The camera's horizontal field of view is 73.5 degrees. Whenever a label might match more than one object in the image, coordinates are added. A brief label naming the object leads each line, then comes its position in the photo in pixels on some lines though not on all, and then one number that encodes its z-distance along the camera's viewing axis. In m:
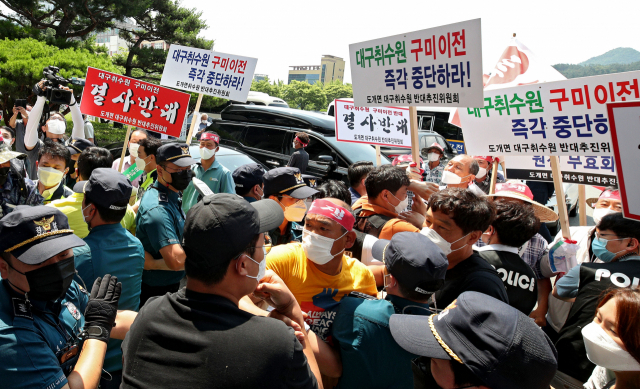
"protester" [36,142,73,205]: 3.94
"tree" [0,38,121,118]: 12.08
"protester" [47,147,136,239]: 2.90
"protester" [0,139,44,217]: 3.42
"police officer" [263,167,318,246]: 3.38
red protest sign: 5.54
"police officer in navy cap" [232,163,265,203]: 3.79
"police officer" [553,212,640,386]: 2.33
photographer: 5.71
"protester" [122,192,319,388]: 1.23
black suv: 8.30
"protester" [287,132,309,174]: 7.89
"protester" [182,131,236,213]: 5.08
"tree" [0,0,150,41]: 15.99
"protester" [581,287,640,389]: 1.63
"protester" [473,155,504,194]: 6.52
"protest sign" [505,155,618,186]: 3.77
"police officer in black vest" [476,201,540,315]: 2.59
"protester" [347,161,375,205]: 4.37
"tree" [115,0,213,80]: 18.42
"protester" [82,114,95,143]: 7.51
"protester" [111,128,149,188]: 5.26
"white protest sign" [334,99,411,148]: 6.04
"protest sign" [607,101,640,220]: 2.02
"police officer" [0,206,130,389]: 1.48
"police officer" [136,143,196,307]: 2.80
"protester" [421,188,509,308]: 2.32
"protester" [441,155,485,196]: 4.87
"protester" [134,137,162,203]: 4.00
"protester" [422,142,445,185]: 7.32
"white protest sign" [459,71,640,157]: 3.27
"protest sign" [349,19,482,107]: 3.66
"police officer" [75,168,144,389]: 2.26
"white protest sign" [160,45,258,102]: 6.07
